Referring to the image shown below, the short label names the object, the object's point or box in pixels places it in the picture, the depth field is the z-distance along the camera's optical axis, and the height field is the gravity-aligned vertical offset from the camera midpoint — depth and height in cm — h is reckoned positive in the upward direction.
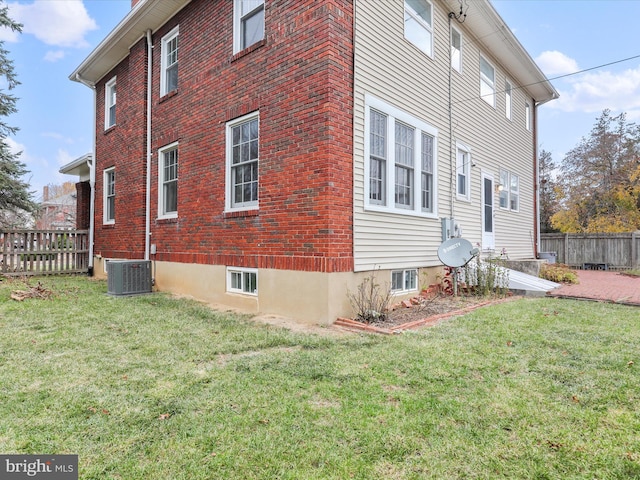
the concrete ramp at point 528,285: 798 -80
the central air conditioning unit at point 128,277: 832 -66
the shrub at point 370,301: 573 -82
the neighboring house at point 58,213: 3584 +331
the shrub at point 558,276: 991 -72
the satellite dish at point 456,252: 746 -9
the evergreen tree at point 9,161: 1327 +306
